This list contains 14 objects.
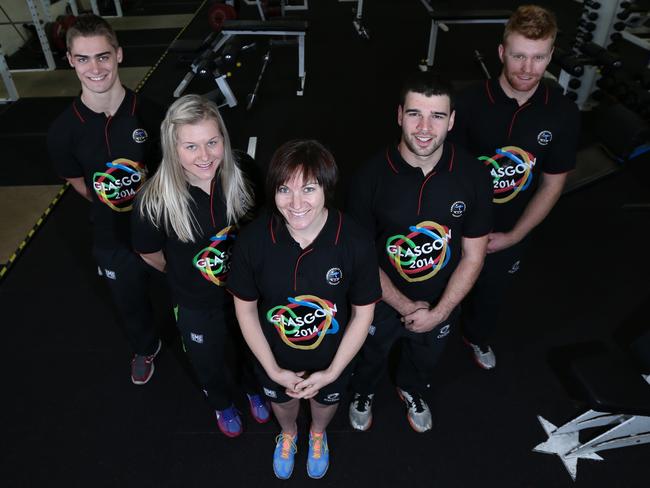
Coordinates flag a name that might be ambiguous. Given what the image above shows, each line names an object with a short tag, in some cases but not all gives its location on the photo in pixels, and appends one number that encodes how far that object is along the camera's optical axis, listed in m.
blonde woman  1.66
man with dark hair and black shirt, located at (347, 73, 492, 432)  1.65
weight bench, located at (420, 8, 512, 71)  5.93
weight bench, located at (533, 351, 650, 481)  2.01
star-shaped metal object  2.24
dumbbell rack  4.95
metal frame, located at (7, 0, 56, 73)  6.03
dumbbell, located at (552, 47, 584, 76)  4.12
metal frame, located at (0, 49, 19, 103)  5.41
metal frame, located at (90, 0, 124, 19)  8.04
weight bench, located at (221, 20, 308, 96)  5.58
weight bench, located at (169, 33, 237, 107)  5.19
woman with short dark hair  1.50
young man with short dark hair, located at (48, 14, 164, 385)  1.95
